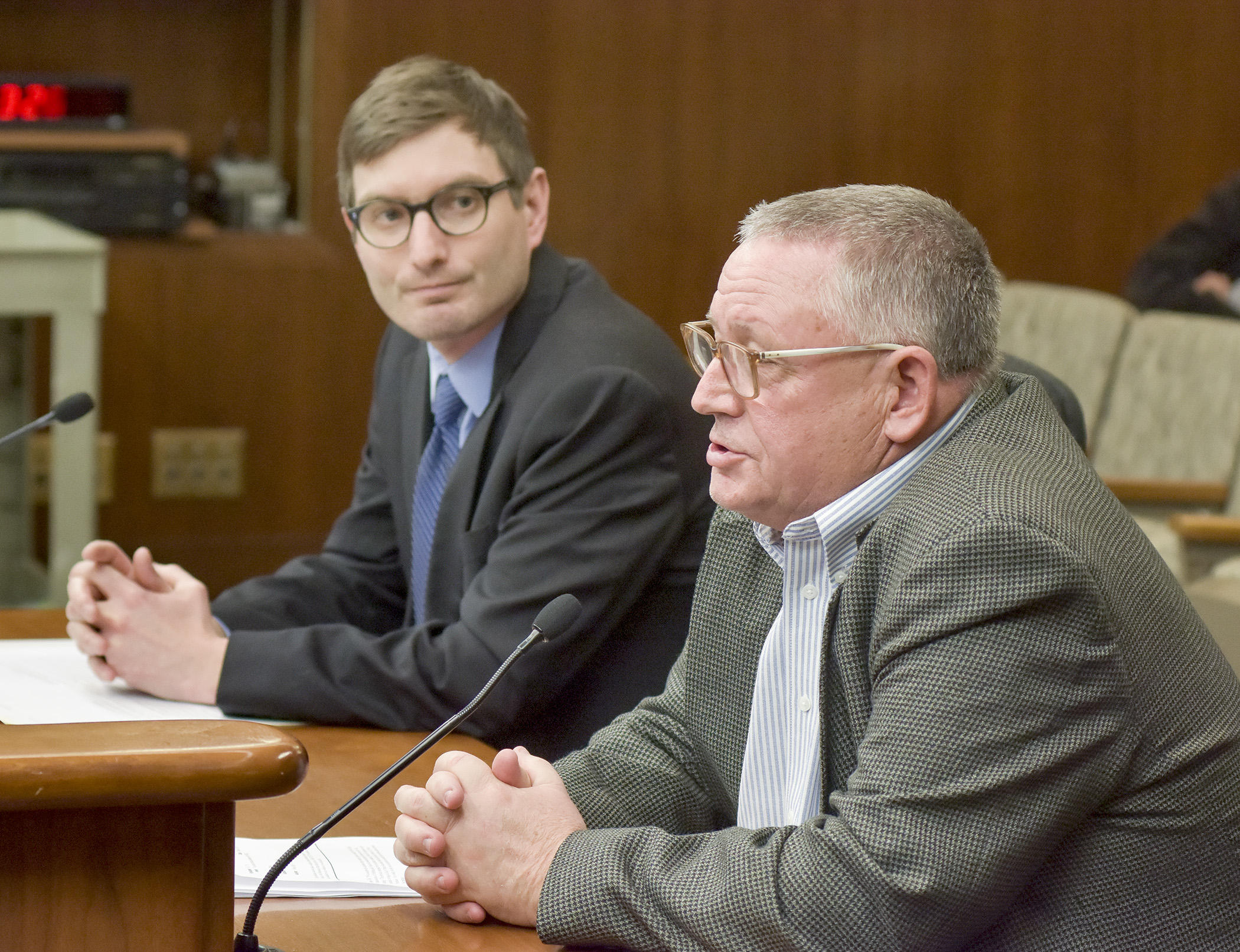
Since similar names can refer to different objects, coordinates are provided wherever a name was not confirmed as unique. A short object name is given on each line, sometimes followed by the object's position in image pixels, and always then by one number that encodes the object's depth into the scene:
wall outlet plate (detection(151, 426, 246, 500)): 5.74
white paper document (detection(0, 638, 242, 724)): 3.64
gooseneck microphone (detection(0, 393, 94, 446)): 3.81
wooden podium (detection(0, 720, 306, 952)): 3.08
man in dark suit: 3.71
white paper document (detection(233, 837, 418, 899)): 3.41
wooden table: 3.37
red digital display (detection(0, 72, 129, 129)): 5.35
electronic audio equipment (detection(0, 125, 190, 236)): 5.32
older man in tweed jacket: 3.31
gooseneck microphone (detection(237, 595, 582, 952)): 3.33
